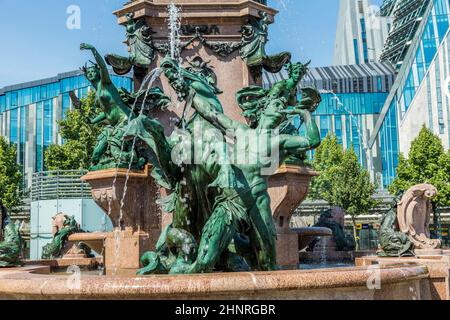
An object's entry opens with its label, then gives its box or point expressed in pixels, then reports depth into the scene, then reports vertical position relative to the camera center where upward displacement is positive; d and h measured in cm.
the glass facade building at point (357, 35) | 9656 +2724
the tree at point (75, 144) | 3578 +412
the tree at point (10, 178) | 3828 +243
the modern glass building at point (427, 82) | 6009 +1247
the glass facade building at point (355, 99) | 7744 +1365
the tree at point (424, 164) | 3638 +241
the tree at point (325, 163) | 4328 +331
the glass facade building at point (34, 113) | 6950 +1174
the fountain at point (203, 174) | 575 +53
